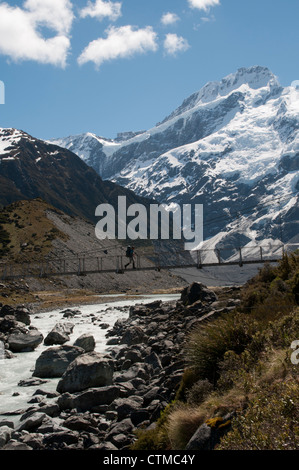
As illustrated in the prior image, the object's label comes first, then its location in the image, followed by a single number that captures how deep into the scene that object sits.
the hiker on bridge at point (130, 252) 33.00
